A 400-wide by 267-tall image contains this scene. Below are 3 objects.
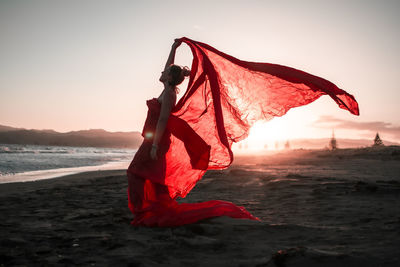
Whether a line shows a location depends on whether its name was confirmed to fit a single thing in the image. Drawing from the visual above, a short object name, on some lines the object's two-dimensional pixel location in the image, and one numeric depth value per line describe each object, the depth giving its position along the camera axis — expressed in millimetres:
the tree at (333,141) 82931
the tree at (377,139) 64500
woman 3410
